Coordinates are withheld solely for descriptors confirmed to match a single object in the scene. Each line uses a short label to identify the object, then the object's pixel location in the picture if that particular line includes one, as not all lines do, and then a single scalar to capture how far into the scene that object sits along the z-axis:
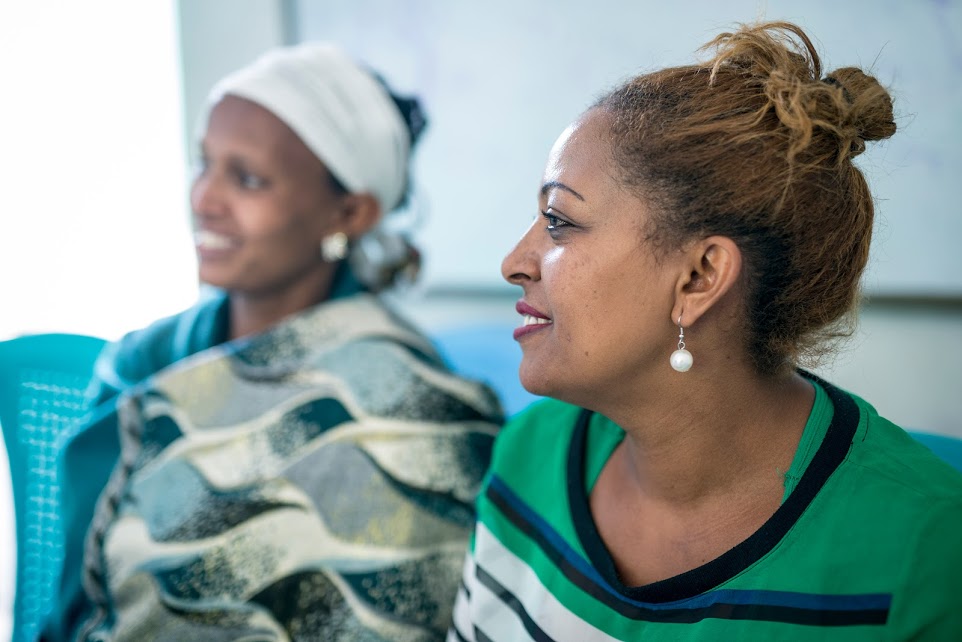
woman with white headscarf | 1.53
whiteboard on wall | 1.74
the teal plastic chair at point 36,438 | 1.84
